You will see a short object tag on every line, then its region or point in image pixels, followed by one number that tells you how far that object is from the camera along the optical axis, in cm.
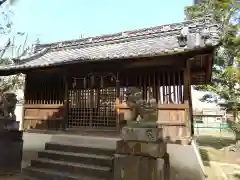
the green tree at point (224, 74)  1046
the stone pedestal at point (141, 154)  397
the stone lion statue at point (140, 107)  430
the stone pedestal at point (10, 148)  599
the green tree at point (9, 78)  1766
